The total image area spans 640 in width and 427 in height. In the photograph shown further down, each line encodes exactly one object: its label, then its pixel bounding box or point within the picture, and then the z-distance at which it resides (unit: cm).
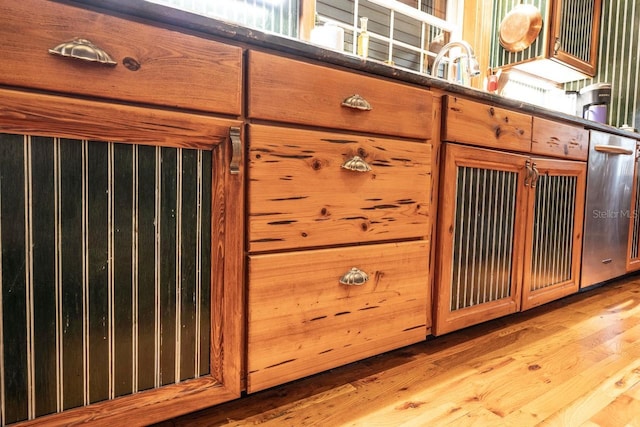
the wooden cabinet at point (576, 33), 220
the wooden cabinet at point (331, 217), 87
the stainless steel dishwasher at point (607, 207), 184
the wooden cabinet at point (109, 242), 64
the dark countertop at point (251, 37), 69
